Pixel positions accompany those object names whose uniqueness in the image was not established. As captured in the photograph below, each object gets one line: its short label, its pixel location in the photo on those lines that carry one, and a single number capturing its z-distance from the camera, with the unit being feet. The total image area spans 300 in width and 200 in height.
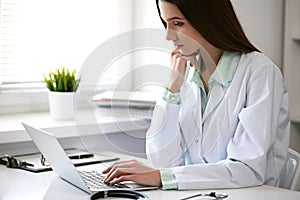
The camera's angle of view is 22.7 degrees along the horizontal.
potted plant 9.38
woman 7.22
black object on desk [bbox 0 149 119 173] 8.05
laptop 6.94
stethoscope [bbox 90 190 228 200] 6.71
